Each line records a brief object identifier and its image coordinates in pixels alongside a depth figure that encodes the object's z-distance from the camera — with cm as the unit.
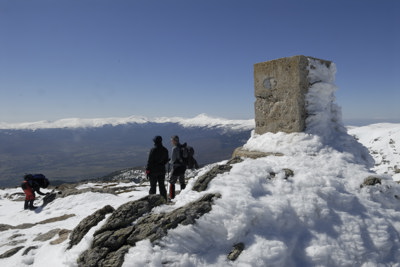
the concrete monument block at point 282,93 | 854
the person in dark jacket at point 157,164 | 918
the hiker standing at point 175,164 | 928
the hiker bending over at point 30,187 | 1491
